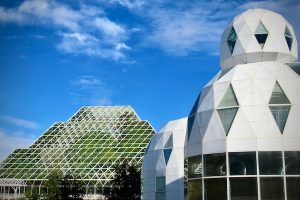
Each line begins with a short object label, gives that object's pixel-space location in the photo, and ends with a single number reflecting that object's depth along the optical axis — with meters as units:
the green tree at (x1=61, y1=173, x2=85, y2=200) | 44.22
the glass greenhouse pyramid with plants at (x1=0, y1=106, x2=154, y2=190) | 63.69
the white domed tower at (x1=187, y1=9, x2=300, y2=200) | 24.53
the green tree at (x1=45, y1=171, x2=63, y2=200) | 45.39
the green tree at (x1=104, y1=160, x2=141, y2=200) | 45.00
